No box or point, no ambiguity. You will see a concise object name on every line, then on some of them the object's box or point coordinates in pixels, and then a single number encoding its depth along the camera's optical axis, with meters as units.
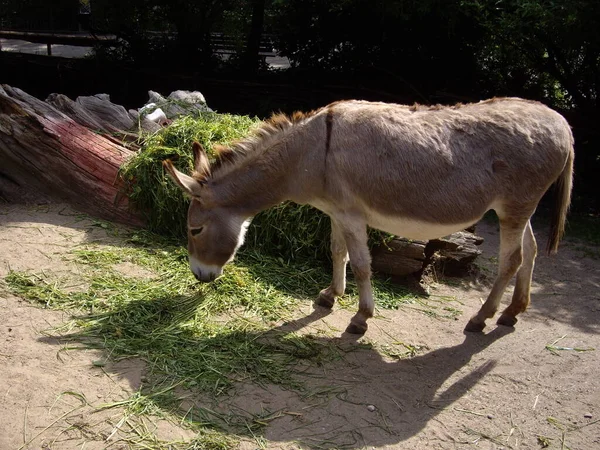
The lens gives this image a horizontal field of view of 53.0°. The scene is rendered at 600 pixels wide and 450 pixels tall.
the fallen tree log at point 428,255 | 5.63
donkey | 4.38
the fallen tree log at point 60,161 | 6.22
